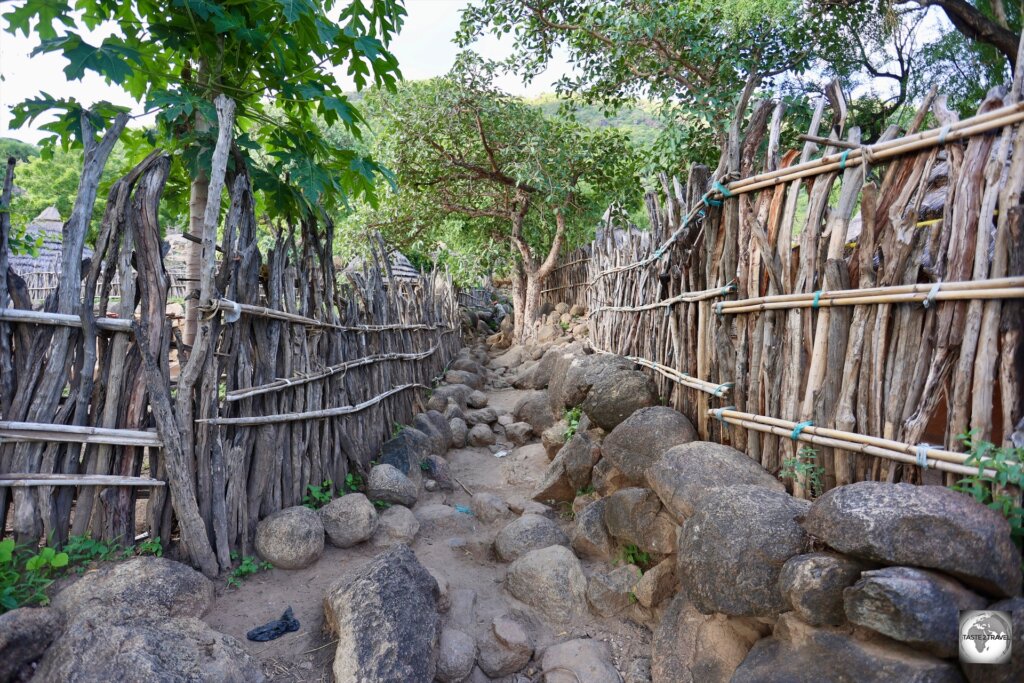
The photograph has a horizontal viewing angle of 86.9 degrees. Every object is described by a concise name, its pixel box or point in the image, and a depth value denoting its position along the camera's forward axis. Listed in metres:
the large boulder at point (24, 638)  2.07
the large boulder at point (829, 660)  1.71
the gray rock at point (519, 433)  6.42
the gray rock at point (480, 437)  6.38
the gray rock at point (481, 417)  6.92
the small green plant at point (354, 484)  4.23
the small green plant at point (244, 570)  3.10
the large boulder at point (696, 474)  2.78
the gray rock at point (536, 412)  6.54
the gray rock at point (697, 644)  2.38
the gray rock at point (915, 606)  1.69
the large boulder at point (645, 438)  3.52
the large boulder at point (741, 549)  2.20
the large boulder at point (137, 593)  2.41
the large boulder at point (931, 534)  1.76
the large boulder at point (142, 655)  2.01
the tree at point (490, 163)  9.41
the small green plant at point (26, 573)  2.39
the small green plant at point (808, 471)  2.56
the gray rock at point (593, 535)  3.63
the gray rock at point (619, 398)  4.23
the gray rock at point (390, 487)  4.24
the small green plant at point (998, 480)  1.89
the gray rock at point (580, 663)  2.79
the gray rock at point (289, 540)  3.29
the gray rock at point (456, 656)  2.80
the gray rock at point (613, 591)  3.21
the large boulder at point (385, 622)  2.52
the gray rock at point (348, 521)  3.64
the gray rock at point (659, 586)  3.02
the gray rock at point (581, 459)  4.27
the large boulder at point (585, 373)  4.94
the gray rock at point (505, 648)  2.94
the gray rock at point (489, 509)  4.41
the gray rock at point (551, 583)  3.26
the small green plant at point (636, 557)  3.30
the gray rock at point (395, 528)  3.81
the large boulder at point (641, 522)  3.13
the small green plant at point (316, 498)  3.79
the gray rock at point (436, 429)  5.84
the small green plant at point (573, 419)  5.09
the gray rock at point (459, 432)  6.26
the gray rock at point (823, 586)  1.92
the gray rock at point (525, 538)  3.76
